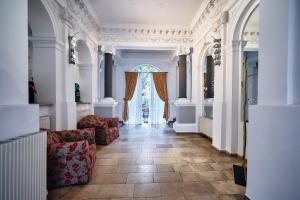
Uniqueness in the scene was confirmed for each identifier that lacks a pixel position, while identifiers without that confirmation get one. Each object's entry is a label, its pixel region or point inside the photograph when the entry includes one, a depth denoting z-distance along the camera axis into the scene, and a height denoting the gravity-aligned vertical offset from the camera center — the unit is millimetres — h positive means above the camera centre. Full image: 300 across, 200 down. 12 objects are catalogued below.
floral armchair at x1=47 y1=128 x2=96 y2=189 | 2705 -949
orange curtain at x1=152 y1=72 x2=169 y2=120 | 10305 +483
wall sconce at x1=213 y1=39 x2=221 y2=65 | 4602 +1062
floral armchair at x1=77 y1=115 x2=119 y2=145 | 5246 -865
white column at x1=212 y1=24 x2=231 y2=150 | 4438 -113
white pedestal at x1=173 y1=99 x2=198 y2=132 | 7133 -731
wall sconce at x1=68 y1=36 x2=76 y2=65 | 4527 +1092
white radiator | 1562 -653
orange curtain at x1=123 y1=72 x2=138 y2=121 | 10172 +582
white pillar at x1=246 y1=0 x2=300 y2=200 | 1598 -128
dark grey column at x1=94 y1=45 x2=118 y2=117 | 7150 -396
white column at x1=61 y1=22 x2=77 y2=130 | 4352 +95
